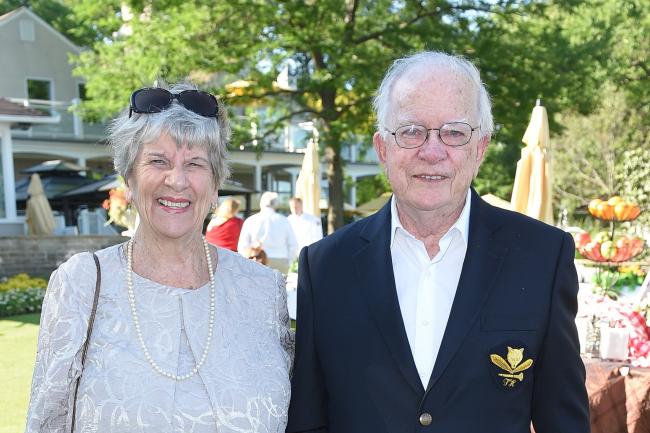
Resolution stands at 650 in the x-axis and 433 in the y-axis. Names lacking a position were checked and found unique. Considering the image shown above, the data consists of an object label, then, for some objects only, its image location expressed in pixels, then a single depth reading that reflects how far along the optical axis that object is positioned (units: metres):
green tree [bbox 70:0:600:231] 14.26
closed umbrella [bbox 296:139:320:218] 12.36
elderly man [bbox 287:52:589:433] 1.90
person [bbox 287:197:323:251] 10.31
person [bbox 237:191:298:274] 9.41
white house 23.11
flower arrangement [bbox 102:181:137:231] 12.25
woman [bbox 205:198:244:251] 9.68
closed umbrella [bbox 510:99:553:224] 7.96
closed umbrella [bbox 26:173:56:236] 14.70
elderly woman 1.96
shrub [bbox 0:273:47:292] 11.31
